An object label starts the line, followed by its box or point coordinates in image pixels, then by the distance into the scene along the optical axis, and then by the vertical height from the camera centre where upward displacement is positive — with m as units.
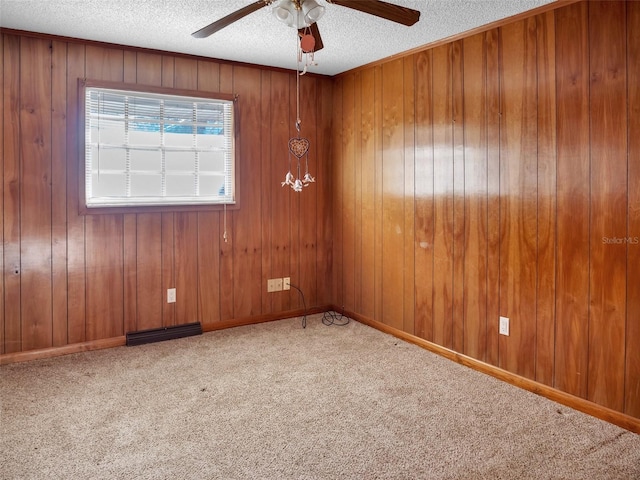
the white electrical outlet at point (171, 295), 3.82 -0.51
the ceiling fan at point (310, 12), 1.94 +0.98
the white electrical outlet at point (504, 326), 2.99 -0.61
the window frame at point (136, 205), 3.39 +0.67
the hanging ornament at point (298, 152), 4.31 +0.76
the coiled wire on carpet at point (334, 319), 4.23 -0.81
